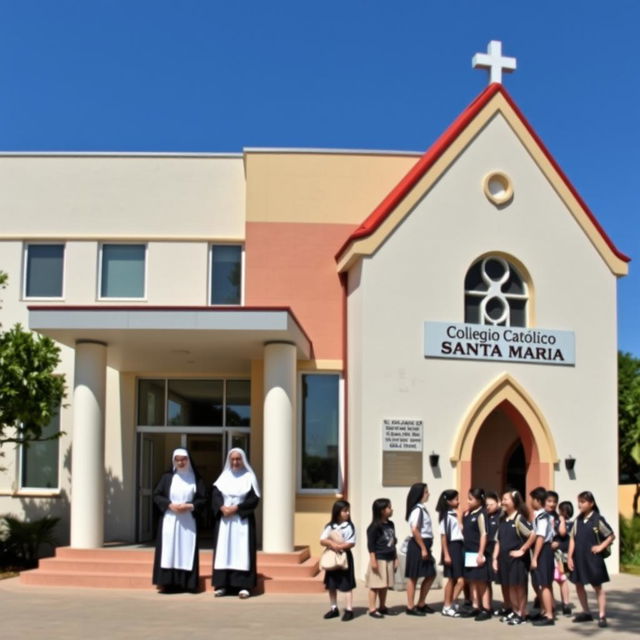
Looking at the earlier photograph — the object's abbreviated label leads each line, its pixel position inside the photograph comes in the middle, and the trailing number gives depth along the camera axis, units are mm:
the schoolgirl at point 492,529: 11859
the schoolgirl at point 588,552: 11547
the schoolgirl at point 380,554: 11641
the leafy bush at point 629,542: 18578
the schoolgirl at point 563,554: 12250
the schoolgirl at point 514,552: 11492
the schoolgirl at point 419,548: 11867
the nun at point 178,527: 13836
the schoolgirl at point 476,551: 11797
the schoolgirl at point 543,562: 11477
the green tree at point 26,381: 16141
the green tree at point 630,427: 24531
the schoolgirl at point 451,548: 12008
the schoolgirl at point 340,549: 11719
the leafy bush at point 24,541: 17688
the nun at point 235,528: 13656
